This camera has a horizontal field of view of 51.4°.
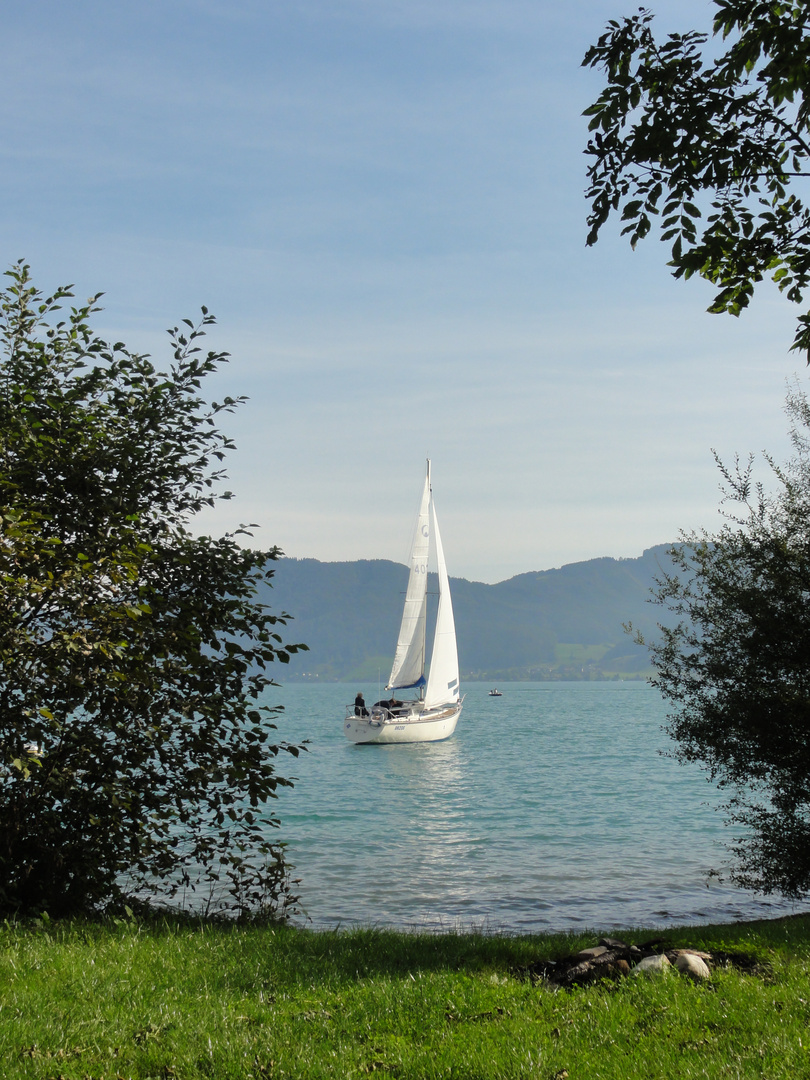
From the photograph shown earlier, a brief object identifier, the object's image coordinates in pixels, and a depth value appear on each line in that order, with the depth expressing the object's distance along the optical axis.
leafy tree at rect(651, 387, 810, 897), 12.41
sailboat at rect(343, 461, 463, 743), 62.34
